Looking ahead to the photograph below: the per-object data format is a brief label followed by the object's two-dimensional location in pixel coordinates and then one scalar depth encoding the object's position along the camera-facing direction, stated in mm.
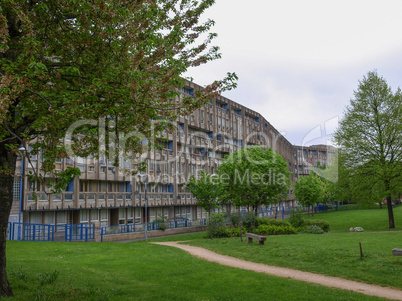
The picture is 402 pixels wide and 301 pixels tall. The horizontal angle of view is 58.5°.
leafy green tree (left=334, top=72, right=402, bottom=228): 33375
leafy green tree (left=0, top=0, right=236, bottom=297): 7531
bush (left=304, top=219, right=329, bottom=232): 33500
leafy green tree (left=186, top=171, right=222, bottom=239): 30641
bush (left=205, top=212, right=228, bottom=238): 29969
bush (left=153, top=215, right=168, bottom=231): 35600
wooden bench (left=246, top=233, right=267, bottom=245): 20778
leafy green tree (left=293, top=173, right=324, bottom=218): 65125
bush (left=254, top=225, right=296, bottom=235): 30469
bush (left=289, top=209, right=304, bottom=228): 33562
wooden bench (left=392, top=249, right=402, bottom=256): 12767
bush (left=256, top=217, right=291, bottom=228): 32125
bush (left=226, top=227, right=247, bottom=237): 30322
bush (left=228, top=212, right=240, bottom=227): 33812
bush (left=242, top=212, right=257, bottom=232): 32284
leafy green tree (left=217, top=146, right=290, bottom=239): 33531
